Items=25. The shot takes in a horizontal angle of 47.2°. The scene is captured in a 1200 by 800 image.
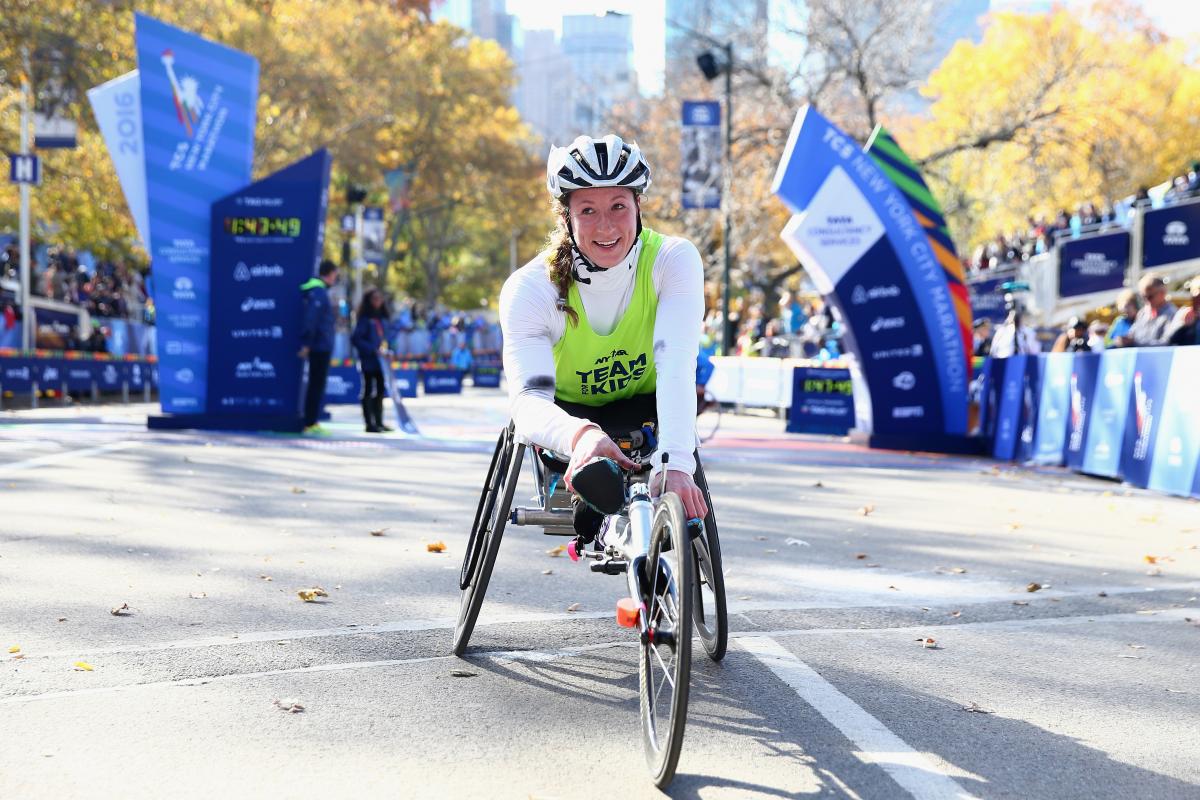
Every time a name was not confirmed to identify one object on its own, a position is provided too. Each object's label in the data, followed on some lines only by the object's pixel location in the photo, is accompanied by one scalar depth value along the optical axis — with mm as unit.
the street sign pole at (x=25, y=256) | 25891
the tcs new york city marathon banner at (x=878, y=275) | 16875
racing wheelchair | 3730
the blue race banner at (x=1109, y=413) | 13375
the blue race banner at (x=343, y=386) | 29234
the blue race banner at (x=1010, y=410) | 16188
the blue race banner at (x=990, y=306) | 34188
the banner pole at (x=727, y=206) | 30028
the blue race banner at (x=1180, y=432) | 11922
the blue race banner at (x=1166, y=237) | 33562
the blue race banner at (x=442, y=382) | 35250
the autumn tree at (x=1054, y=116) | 33844
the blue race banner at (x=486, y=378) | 41344
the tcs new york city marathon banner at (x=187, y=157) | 17234
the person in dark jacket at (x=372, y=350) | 18062
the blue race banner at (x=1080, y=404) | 14180
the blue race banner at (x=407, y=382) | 32250
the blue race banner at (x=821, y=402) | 20781
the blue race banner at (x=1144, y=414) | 12602
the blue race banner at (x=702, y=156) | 27672
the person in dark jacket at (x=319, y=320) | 17016
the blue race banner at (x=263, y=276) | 17438
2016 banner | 17578
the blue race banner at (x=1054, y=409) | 14844
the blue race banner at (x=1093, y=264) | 34469
